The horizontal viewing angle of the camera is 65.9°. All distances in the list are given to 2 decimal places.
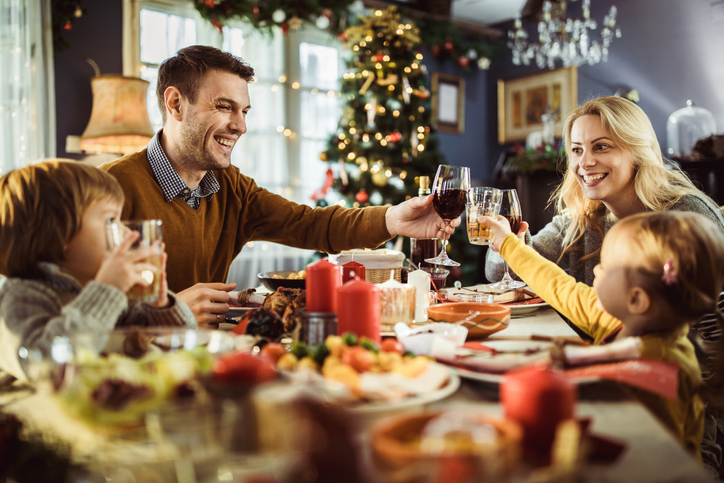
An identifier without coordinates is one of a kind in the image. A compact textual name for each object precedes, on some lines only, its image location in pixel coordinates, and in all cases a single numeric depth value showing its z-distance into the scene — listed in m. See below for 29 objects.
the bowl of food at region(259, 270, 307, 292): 1.69
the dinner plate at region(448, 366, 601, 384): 0.85
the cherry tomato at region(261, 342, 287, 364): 0.92
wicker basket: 1.73
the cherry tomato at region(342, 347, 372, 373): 0.85
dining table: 0.58
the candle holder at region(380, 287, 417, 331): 1.33
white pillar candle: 1.57
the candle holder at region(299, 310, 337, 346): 1.10
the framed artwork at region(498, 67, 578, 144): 5.95
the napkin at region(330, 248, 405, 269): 1.72
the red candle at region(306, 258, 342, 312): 1.13
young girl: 1.00
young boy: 0.94
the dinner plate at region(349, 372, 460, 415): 0.70
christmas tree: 4.75
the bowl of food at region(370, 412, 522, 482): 0.49
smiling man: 1.90
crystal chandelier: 4.17
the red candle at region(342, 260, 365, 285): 1.41
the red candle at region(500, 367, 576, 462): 0.60
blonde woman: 2.03
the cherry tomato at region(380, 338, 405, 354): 1.00
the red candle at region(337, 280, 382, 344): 1.10
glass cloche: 4.58
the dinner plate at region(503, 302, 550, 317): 1.65
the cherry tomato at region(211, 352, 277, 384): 0.65
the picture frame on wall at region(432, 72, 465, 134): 6.34
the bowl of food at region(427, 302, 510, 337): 1.27
